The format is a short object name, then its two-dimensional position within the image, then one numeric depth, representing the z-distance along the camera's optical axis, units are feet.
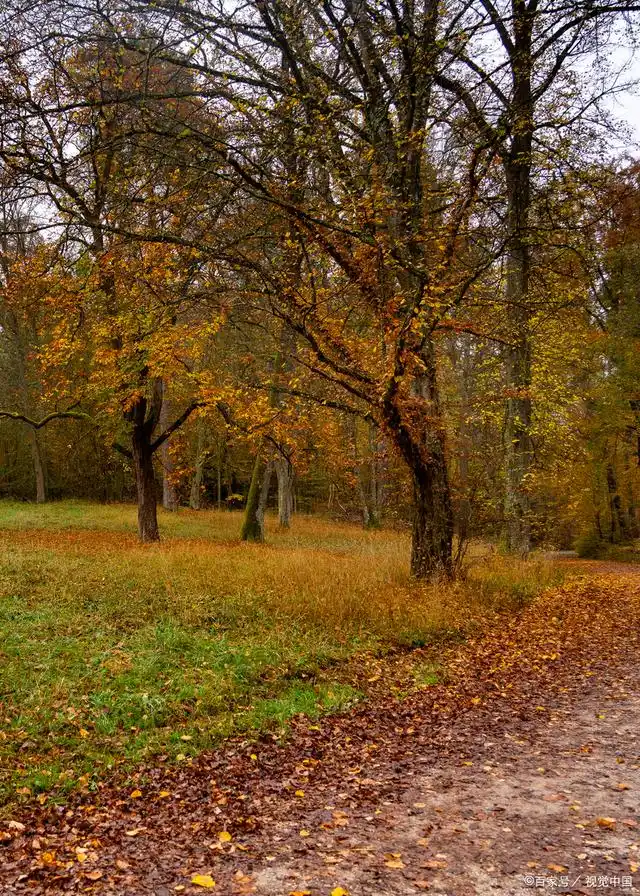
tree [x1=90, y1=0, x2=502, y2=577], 26.04
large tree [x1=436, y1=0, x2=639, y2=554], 27.43
